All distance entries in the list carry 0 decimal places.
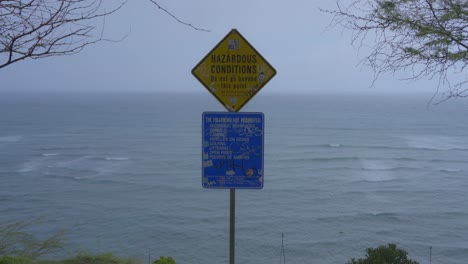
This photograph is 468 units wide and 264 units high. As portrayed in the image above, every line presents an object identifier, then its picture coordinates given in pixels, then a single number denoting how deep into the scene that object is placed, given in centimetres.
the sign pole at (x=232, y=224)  426
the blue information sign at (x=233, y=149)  416
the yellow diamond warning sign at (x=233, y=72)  417
